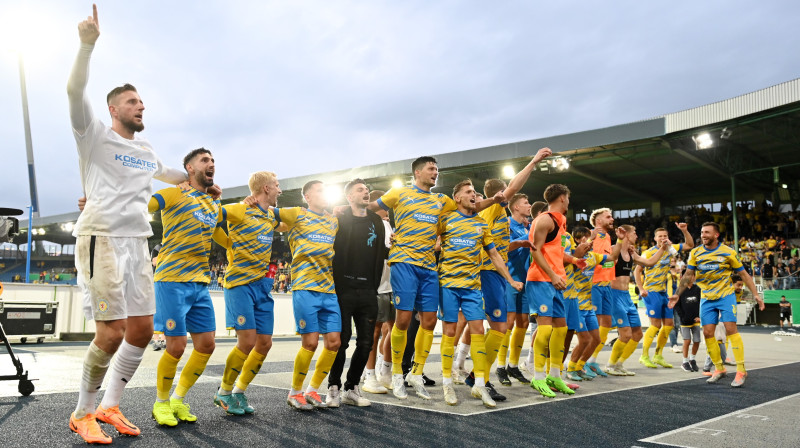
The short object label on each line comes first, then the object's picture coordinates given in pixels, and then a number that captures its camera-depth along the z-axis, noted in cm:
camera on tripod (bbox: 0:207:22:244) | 530
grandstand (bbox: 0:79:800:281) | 2091
